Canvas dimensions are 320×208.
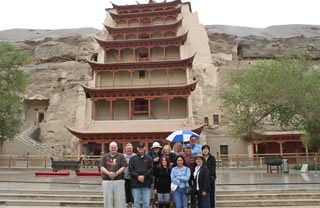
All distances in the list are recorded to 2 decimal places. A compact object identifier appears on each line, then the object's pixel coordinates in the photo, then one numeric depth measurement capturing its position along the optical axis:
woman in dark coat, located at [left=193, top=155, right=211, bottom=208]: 6.21
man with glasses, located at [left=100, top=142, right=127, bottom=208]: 6.33
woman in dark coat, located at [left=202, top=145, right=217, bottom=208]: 6.71
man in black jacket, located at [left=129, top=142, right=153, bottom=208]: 6.45
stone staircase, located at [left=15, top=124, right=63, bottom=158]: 26.14
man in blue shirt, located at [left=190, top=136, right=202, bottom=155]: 7.20
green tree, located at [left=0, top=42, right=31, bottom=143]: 19.88
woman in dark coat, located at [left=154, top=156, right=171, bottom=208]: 6.51
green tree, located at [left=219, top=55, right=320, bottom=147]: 15.41
